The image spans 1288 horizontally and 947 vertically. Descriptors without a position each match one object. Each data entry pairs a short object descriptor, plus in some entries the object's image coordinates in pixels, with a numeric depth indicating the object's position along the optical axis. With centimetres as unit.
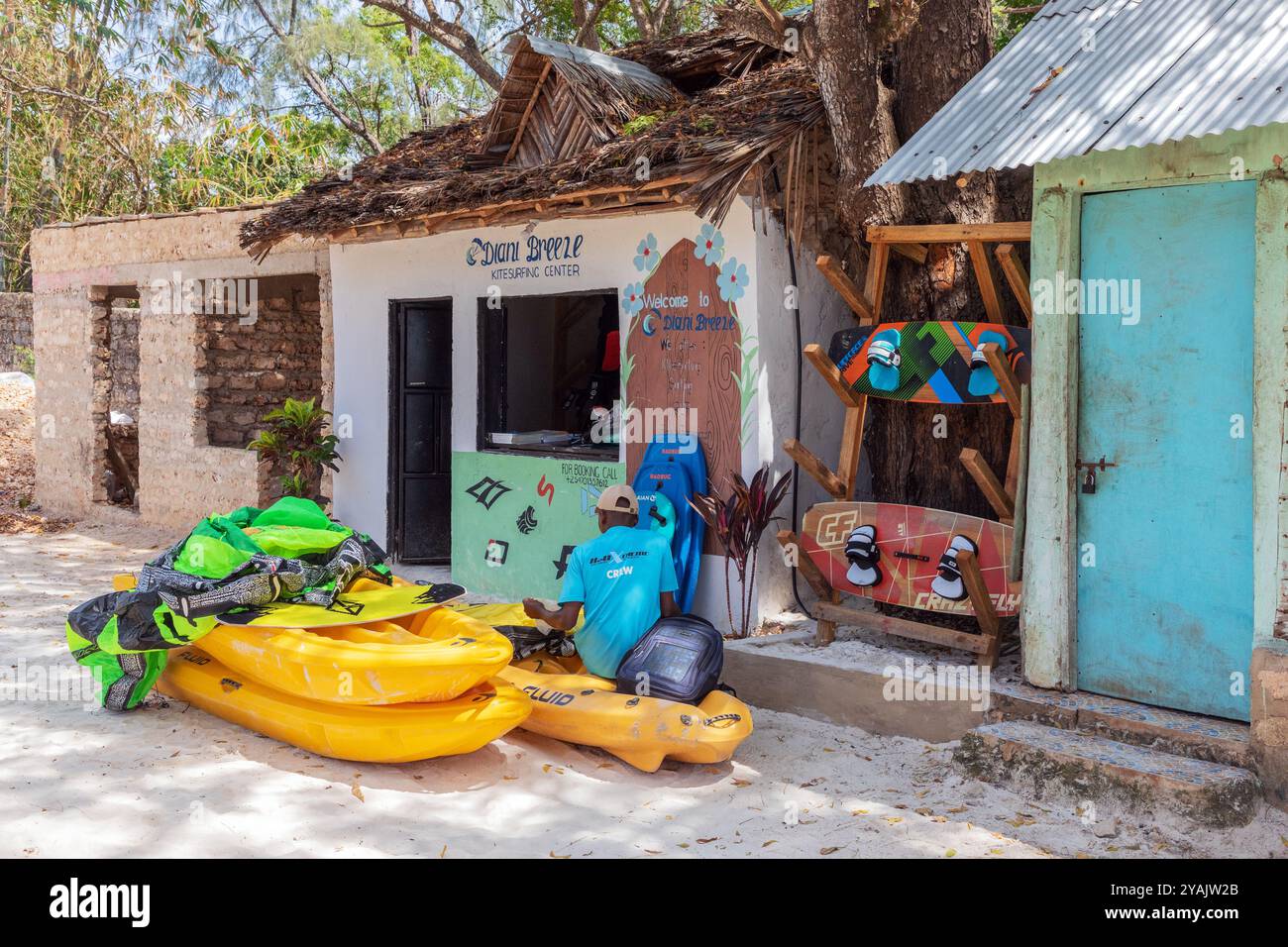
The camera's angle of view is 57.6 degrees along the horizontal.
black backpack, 523
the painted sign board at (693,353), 683
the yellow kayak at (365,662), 486
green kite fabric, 520
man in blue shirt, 551
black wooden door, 932
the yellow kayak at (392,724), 489
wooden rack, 522
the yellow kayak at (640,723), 491
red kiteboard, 532
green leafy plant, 957
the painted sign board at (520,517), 783
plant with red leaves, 651
